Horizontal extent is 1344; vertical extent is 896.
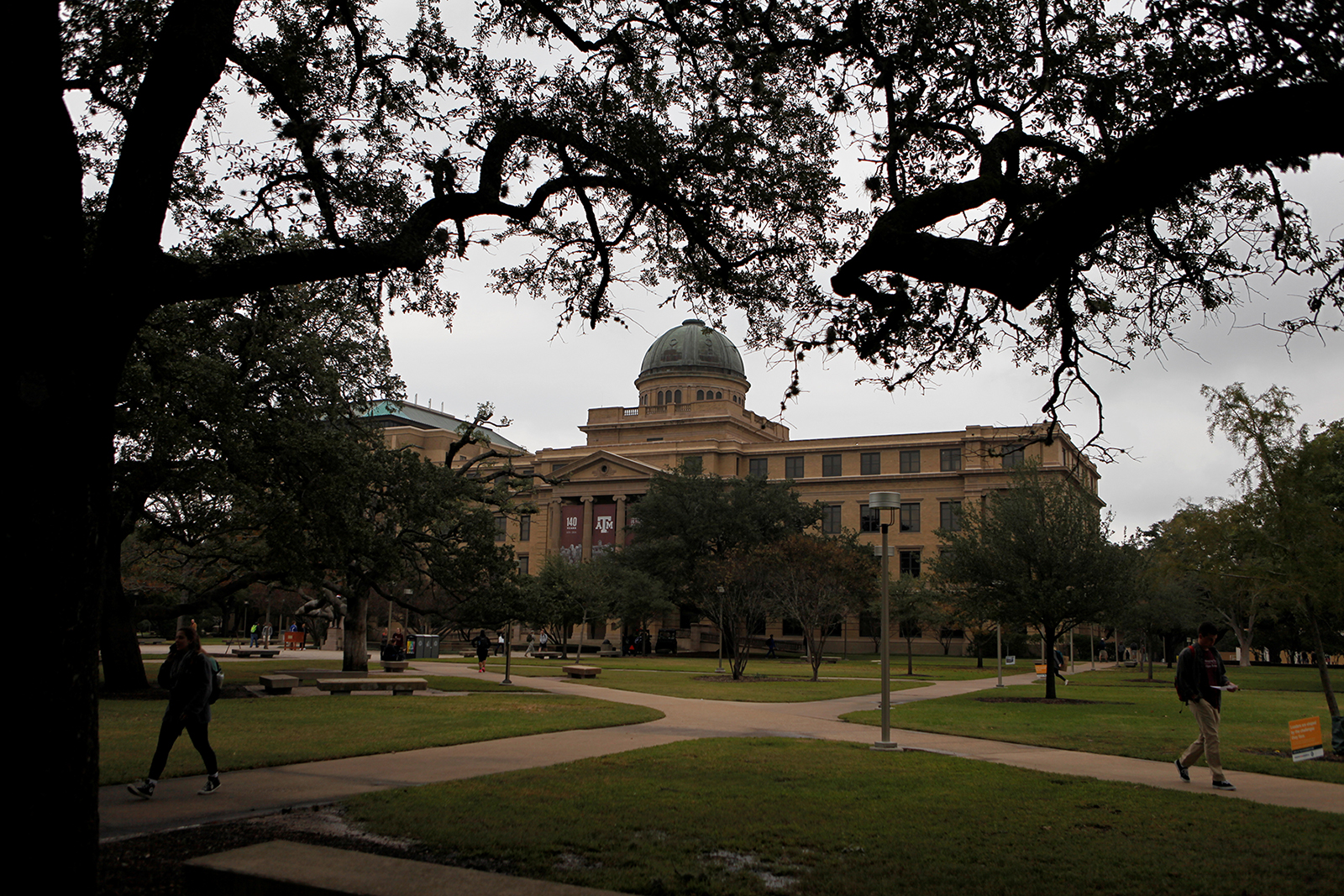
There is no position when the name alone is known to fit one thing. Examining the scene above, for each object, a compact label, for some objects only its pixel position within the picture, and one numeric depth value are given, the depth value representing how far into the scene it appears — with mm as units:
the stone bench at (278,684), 23000
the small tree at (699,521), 64438
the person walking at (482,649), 38969
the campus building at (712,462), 78688
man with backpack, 11117
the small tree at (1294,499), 17750
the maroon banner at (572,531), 79375
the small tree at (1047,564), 27922
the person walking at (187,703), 9772
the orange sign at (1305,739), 13633
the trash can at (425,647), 48000
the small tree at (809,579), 38125
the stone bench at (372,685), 24297
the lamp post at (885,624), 14334
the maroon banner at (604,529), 78688
